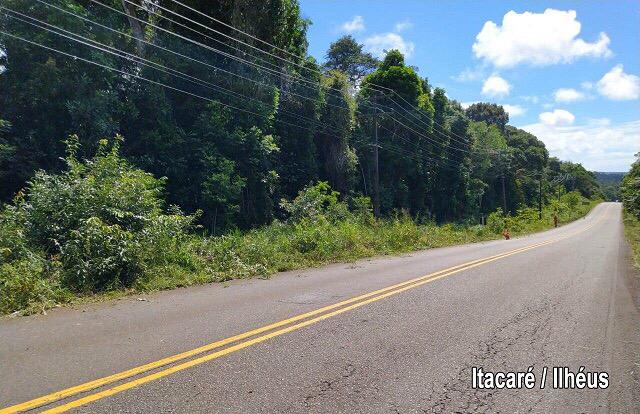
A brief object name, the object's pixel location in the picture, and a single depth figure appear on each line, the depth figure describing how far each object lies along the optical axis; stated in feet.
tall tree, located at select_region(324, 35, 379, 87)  177.37
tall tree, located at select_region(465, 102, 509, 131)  306.76
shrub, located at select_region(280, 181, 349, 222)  74.33
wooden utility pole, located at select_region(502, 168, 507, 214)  206.90
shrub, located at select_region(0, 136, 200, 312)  27.26
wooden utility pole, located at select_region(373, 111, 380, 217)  95.40
